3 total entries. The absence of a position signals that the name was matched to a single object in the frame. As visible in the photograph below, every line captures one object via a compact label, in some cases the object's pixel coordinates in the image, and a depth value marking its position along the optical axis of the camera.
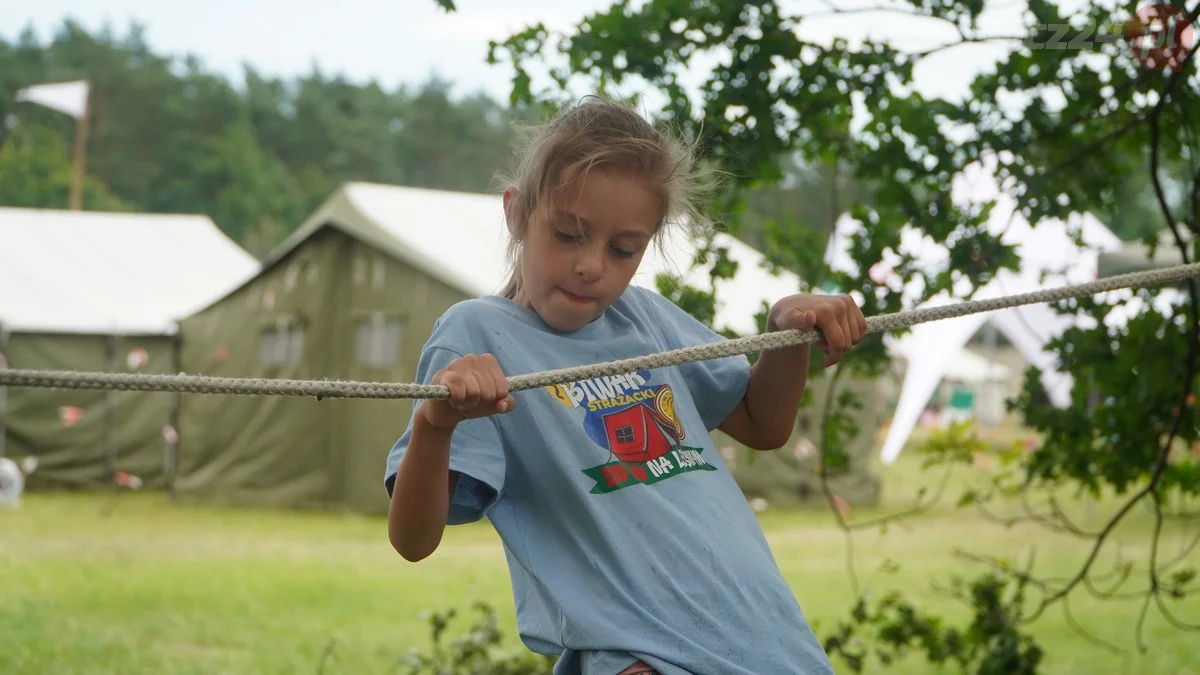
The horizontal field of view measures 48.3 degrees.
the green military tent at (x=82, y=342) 12.09
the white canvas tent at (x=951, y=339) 11.41
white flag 16.97
